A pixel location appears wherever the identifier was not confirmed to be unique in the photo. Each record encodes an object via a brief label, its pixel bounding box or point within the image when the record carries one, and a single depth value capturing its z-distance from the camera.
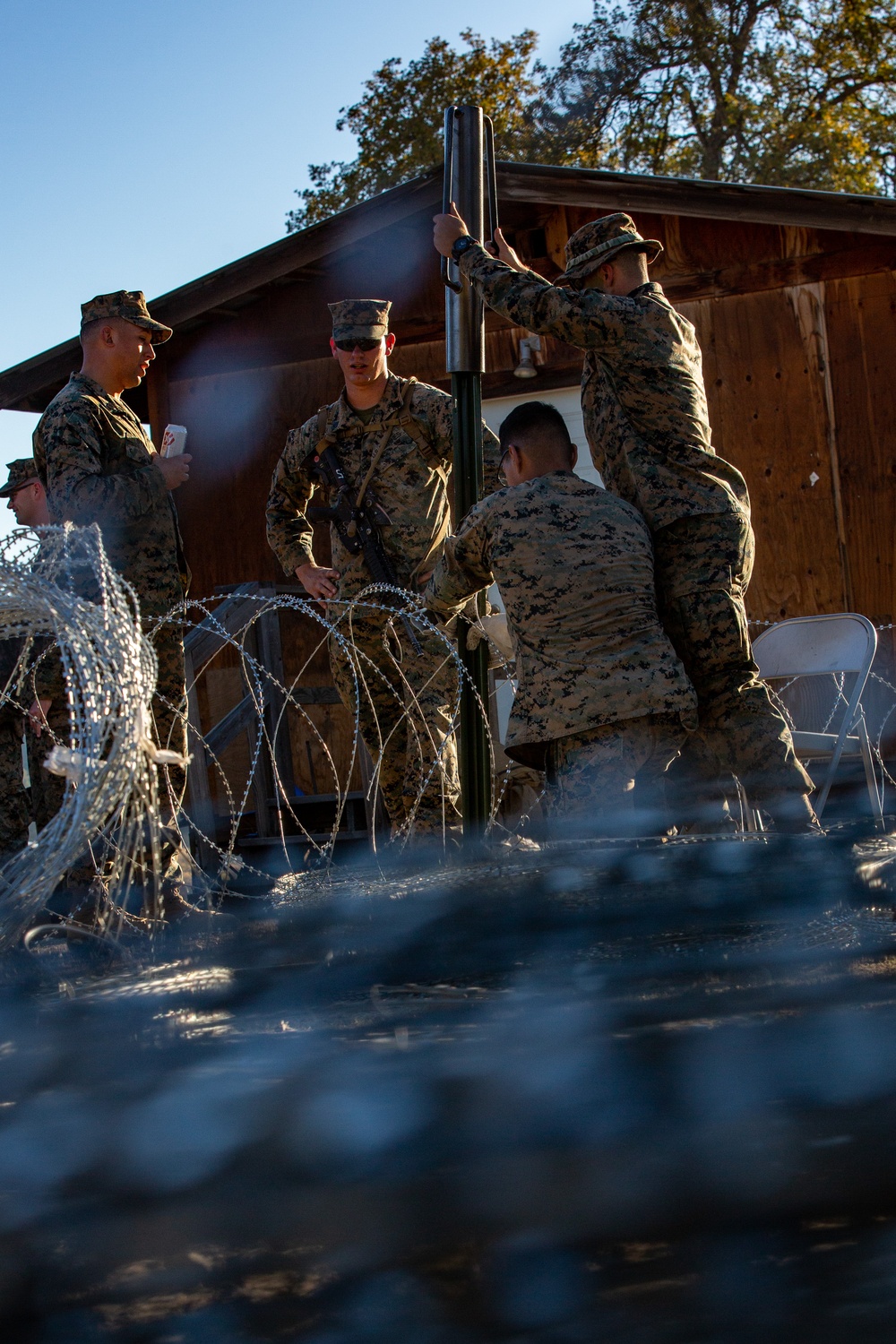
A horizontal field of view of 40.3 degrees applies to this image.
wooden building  7.34
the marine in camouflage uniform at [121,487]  3.92
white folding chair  4.40
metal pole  3.75
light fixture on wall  7.79
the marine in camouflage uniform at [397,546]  4.50
